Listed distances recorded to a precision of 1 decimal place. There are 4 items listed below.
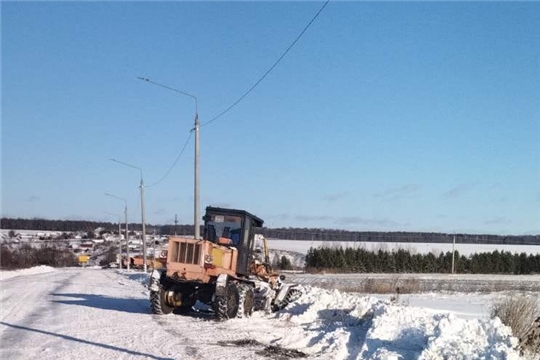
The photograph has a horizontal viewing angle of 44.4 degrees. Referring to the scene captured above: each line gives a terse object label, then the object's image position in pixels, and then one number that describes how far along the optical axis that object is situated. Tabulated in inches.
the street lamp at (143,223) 2045.5
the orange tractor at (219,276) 675.4
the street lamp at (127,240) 2785.4
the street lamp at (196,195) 1047.6
